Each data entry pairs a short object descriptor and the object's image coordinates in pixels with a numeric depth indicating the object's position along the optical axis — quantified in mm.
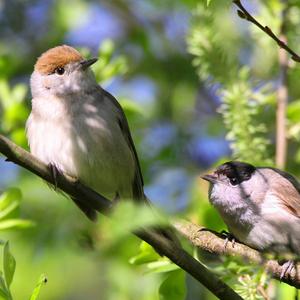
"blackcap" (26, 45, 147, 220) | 7625
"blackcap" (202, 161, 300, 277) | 6977
